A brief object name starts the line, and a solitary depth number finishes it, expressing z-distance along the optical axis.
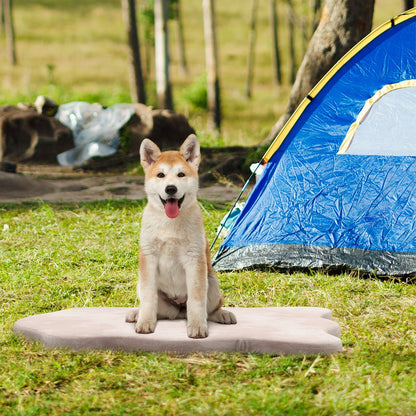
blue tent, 10.29
